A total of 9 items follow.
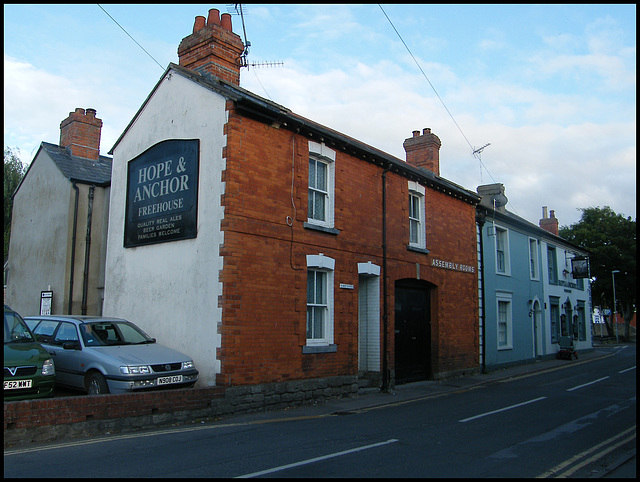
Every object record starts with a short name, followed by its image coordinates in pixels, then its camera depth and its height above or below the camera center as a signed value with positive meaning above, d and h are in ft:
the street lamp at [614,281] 145.28 +9.73
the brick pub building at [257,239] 37.01 +5.90
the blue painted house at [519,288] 69.10 +4.11
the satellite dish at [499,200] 78.28 +16.92
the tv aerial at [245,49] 47.38 +24.40
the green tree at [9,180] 86.94 +21.72
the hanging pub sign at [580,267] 95.61 +8.87
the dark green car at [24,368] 26.35 -2.95
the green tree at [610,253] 151.33 +18.00
